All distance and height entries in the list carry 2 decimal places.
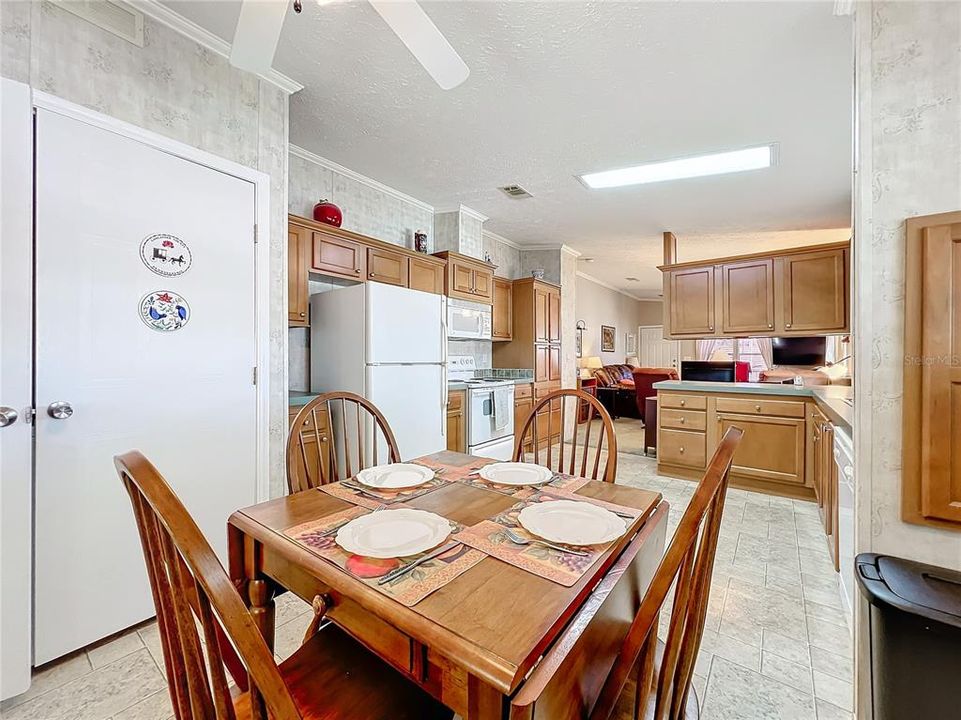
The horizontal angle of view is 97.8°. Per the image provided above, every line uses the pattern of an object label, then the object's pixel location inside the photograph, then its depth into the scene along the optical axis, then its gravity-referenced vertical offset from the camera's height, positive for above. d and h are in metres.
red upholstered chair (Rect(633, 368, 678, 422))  5.84 -0.25
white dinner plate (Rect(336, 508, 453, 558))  0.93 -0.42
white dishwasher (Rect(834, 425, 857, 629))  1.74 -0.65
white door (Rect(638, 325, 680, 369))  11.16 +0.31
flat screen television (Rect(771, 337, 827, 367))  4.40 +0.11
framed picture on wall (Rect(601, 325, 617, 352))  9.20 +0.53
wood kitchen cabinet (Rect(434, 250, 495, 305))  4.20 +0.87
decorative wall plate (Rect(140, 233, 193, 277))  1.77 +0.46
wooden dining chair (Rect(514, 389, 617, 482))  1.68 -0.32
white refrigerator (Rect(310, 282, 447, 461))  2.89 +0.05
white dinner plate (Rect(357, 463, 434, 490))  1.38 -0.40
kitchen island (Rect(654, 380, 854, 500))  3.43 -0.62
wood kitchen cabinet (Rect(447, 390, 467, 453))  3.89 -0.57
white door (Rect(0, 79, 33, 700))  1.42 -0.08
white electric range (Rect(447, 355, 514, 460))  4.00 -0.58
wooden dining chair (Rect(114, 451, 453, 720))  0.52 -0.40
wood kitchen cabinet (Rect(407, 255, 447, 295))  3.77 +0.81
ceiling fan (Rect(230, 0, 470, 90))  1.21 +1.01
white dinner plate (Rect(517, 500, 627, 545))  1.01 -0.42
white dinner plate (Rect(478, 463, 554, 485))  1.42 -0.40
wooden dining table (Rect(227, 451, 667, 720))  0.65 -0.45
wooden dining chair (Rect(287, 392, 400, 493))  1.55 -0.42
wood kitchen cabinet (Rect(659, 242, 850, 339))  3.80 +0.65
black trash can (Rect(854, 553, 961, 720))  0.94 -0.65
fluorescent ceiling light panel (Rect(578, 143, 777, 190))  3.19 +1.57
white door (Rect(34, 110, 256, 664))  1.55 +0.00
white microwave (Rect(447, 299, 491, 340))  4.27 +0.43
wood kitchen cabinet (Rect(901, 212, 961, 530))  1.16 -0.03
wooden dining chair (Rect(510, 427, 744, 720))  0.67 -0.48
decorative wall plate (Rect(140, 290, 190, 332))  1.77 +0.21
